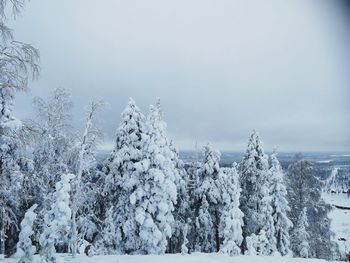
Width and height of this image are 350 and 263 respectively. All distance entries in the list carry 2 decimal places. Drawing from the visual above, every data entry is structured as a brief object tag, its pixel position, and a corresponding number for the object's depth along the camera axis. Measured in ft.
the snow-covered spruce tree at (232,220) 78.02
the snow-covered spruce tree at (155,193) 78.07
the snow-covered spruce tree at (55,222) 32.48
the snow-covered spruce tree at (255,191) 100.32
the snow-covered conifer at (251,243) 58.36
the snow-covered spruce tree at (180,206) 104.99
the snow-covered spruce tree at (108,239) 80.56
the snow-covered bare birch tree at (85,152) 58.28
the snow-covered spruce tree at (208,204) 103.71
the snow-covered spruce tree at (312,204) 112.06
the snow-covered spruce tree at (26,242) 31.35
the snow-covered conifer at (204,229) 103.24
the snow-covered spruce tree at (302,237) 101.33
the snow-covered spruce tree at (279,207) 101.35
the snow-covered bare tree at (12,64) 29.71
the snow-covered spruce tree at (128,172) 80.08
